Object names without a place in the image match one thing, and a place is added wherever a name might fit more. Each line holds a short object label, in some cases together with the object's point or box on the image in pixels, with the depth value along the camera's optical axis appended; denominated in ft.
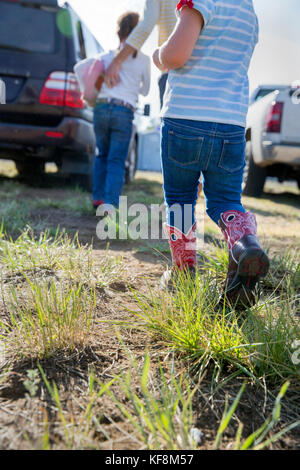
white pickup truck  18.22
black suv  14.98
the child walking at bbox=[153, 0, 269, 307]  5.58
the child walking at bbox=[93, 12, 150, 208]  11.84
